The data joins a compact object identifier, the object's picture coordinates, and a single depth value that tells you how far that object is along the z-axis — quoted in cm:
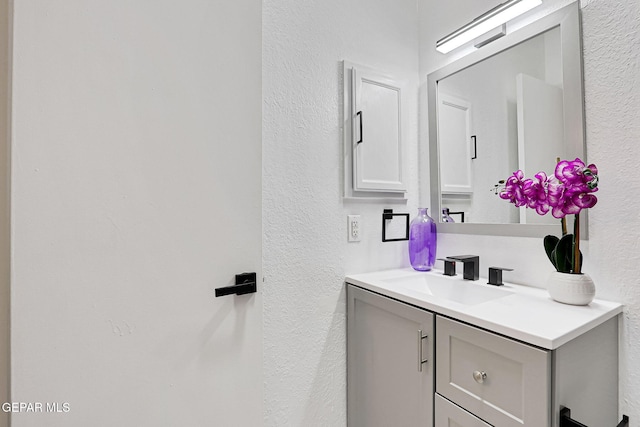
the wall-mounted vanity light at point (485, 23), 117
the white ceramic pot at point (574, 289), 91
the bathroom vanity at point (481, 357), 72
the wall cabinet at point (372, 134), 139
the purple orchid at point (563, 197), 89
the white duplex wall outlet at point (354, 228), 141
